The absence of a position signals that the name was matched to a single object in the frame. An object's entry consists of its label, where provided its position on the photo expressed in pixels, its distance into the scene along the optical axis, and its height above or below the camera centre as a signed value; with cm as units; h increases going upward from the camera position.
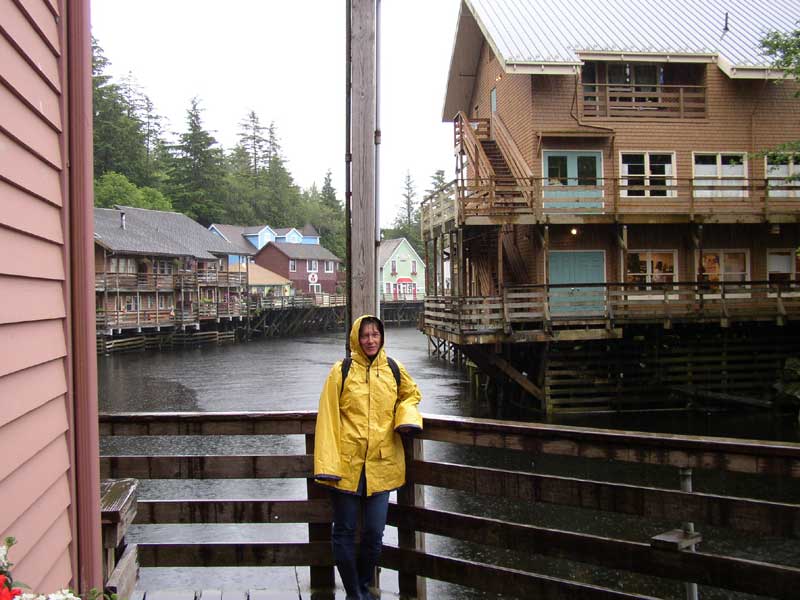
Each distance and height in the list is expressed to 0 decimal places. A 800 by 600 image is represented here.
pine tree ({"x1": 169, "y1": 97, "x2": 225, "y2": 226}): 7938 +1212
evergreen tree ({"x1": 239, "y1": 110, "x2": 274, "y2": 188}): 10669 +1984
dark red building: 7669 +308
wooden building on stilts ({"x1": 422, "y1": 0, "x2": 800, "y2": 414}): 2064 +211
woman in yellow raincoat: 409 -75
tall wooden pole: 452 +82
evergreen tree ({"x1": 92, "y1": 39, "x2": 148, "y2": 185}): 6862 +1410
